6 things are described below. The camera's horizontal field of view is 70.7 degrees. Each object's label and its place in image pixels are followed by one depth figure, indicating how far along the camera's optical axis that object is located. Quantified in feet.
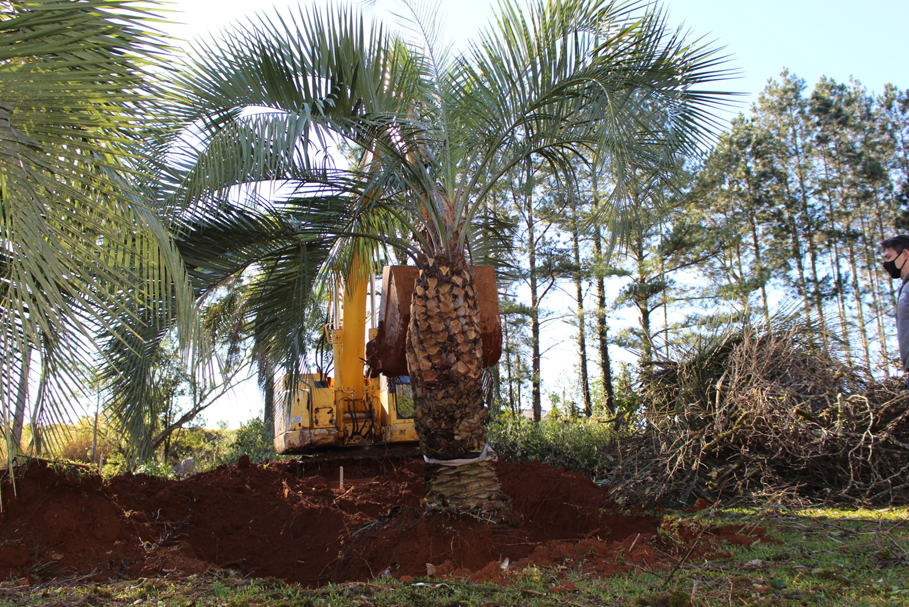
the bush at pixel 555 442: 32.25
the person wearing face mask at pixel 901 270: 12.45
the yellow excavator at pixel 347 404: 30.71
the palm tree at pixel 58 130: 7.06
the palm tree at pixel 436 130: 16.01
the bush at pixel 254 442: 59.21
